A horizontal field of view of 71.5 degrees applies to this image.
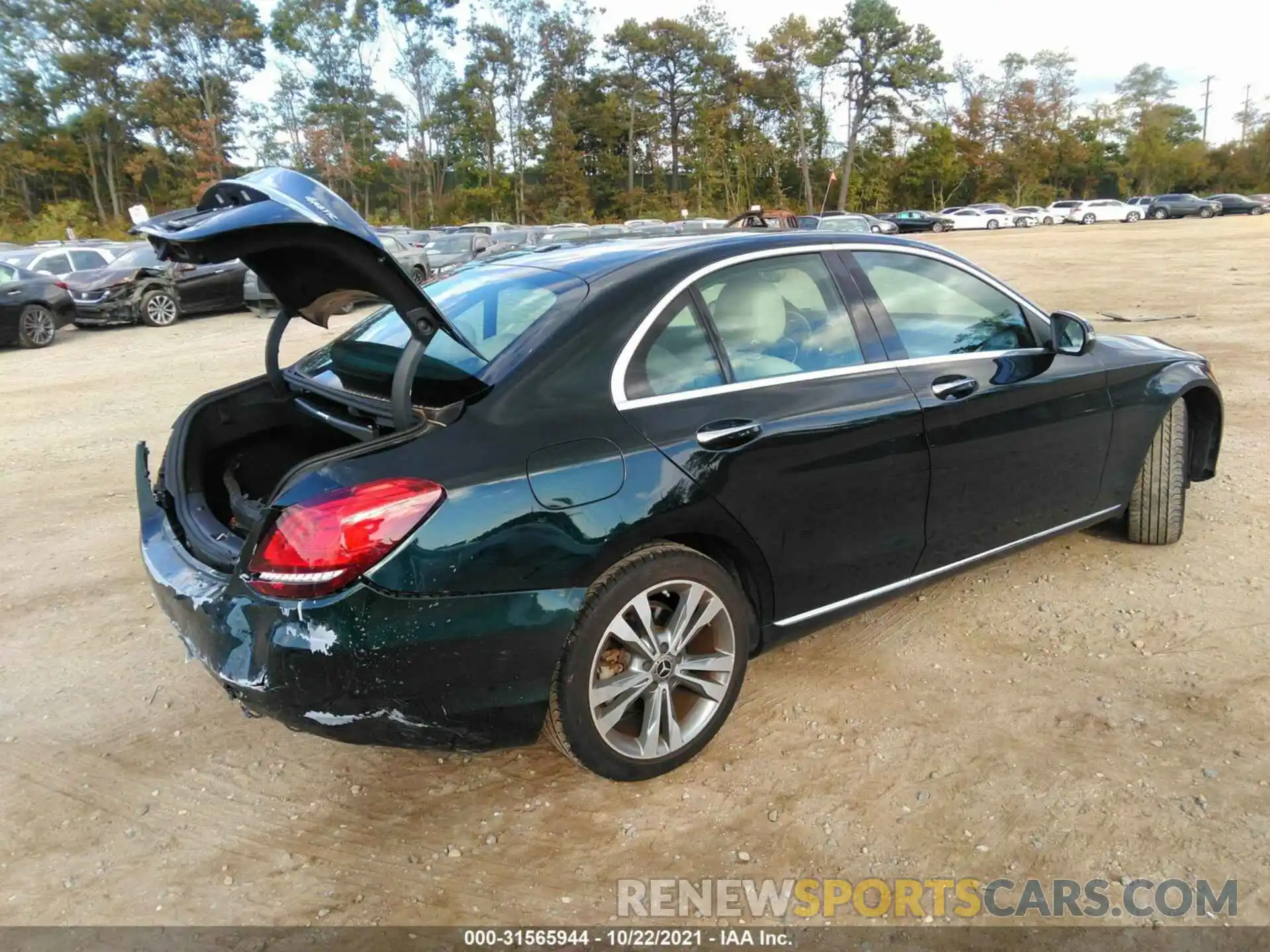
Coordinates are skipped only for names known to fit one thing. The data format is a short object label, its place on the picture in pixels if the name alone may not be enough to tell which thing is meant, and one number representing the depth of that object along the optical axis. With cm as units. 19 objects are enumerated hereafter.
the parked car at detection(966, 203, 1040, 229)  5319
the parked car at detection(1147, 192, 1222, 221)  5397
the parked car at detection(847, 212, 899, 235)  4225
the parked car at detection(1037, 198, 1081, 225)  5553
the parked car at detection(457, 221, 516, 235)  3147
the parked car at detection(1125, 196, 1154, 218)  5503
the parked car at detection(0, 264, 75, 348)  1275
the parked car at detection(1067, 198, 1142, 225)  5397
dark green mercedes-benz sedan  226
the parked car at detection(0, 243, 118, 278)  1591
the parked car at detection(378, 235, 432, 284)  1698
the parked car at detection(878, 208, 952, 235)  5016
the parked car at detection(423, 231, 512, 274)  2027
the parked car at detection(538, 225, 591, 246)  2405
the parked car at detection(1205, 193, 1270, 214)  5459
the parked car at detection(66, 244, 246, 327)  1477
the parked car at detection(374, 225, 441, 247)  2198
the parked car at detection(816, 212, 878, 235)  3166
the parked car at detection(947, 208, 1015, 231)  5128
